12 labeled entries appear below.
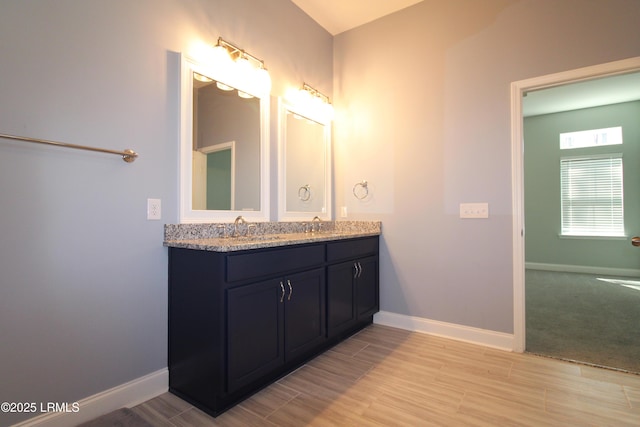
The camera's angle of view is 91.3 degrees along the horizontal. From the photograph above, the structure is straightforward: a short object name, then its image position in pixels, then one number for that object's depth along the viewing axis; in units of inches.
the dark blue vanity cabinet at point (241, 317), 61.9
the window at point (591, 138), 204.8
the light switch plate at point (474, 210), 97.4
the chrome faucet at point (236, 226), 87.3
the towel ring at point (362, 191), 121.1
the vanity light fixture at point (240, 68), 84.0
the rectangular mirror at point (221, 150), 76.9
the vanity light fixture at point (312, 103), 113.2
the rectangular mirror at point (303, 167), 107.0
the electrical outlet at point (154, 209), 69.5
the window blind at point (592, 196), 205.8
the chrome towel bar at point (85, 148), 50.9
